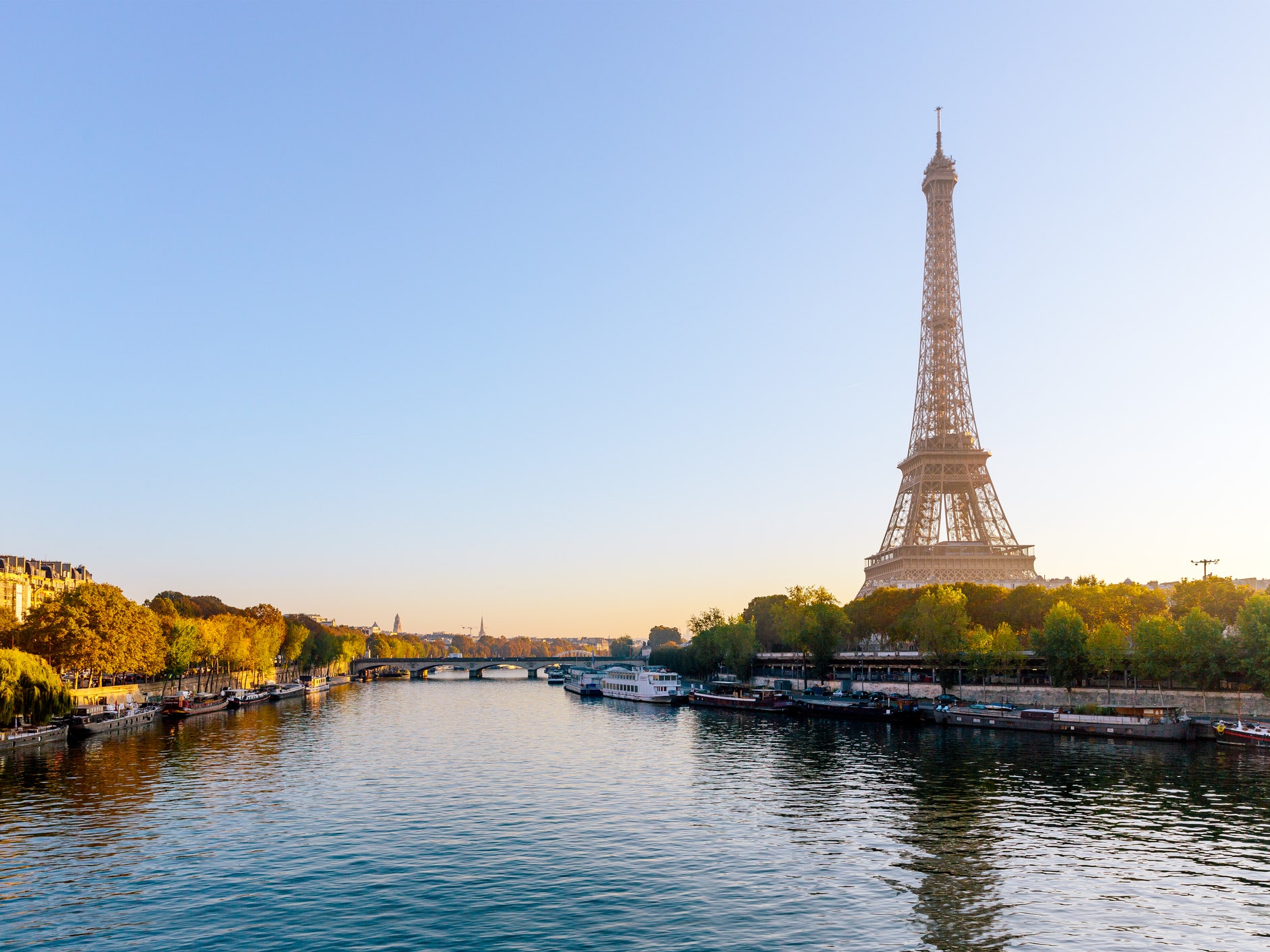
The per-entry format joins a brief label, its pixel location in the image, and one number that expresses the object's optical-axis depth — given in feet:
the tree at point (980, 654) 354.33
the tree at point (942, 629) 374.63
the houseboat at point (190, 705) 336.29
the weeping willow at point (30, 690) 226.38
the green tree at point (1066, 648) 323.57
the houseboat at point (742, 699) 392.68
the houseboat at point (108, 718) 257.14
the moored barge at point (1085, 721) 251.60
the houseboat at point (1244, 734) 230.68
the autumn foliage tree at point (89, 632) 309.22
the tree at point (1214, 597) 326.44
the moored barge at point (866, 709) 329.11
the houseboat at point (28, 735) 226.17
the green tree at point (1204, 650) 275.18
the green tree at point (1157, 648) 288.51
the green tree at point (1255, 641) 258.57
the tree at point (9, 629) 319.06
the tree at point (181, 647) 383.45
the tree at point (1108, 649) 310.45
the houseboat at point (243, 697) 398.42
